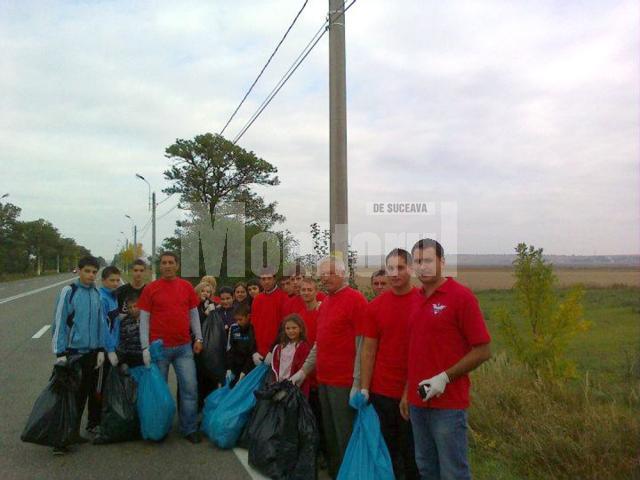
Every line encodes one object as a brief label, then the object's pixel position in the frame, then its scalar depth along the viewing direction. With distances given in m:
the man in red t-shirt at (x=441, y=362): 3.37
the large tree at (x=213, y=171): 38.34
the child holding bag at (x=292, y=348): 5.63
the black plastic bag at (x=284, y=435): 5.06
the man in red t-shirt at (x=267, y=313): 6.35
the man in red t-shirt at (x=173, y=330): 6.27
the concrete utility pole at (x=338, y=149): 7.59
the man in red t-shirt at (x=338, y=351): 4.88
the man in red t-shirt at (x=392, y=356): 4.26
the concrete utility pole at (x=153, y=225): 36.55
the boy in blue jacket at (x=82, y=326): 5.95
